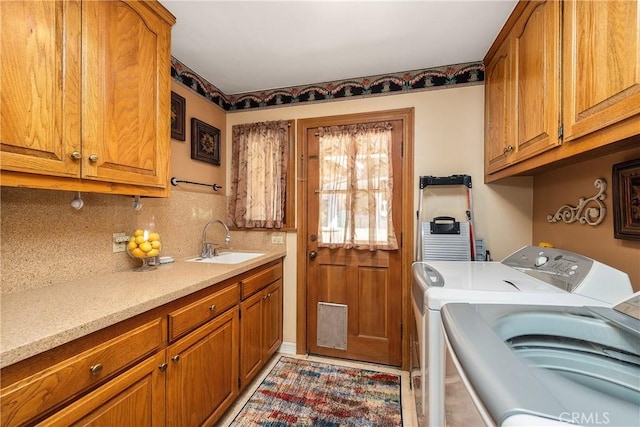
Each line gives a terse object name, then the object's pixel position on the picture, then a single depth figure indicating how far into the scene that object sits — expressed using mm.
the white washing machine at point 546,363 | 481
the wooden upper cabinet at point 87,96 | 900
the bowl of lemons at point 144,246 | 1509
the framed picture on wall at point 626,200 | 1115
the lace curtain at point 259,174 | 2406
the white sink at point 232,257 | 2131
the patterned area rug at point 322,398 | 1636
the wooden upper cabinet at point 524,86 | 1174
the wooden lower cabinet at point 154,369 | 746
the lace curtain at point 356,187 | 2178
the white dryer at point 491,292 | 1044
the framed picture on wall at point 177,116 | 1990
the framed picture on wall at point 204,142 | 2205
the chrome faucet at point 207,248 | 2148
